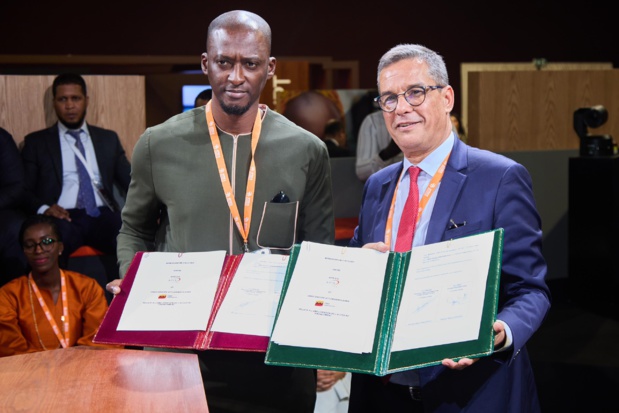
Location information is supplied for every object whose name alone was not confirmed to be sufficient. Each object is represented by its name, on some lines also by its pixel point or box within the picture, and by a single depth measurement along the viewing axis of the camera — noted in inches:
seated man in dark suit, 184.7
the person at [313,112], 261.7
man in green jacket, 89.3
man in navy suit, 71.2
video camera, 238.1
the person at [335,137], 258.4
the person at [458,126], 246.1
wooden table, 69.5
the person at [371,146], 232.5
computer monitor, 248.8
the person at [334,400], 131.9
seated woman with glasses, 155.9
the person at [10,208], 176.2
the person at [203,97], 200.6
